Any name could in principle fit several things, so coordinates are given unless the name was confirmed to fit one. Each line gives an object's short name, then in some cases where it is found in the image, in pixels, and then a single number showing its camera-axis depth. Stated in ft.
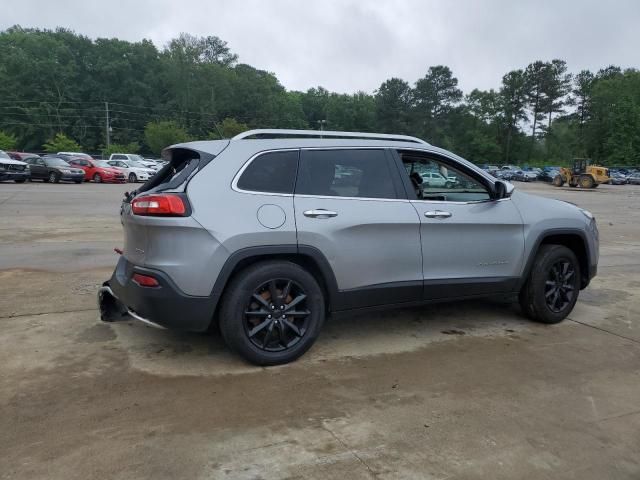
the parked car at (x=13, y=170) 80.33
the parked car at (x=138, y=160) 127.09
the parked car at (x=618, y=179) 184.85
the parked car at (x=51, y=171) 90.38
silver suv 12.01
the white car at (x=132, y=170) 106.11
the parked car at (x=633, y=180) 192.36
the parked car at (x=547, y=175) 188.34
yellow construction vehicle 141.57
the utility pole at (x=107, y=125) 265.54
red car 101.19
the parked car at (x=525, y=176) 195.93
